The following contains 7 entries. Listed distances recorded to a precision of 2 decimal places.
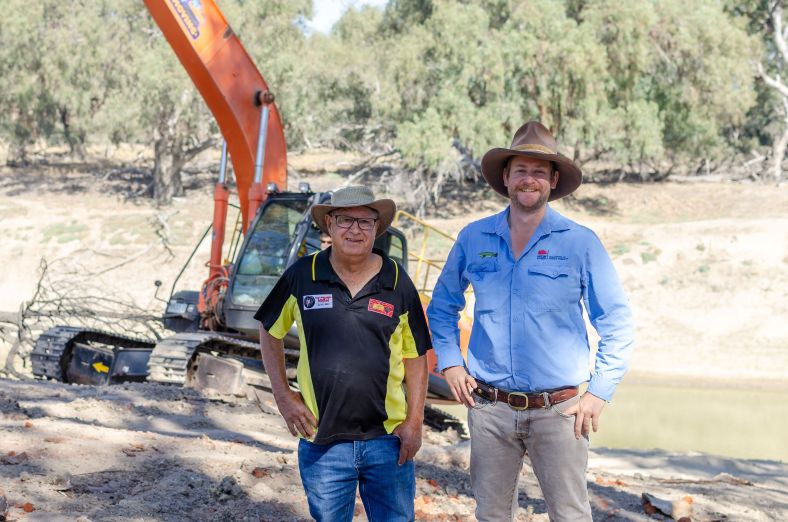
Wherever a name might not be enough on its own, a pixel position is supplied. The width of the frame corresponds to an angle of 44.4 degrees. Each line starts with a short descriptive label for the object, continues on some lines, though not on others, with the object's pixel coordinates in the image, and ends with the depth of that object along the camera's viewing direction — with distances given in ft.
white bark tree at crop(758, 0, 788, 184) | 118.73
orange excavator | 34.53
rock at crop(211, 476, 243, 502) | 18.44
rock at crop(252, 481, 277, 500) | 18.74
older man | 12.46
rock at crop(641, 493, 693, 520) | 21.20
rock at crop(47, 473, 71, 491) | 17.90
